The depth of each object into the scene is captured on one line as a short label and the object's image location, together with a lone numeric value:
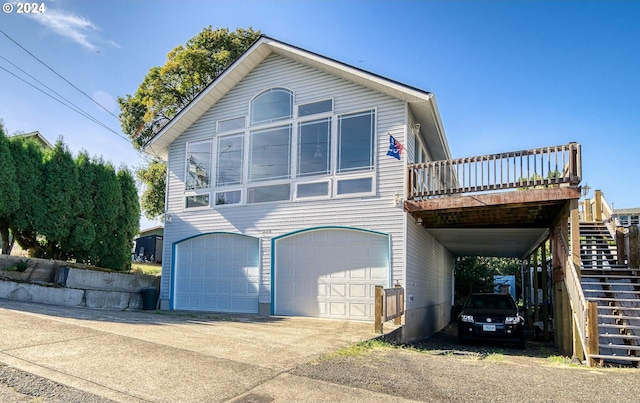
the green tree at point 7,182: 12.84
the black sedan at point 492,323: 11.48
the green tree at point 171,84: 23.11
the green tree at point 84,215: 14.89
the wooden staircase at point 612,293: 7.85
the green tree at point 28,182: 13.63
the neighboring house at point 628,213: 34.72
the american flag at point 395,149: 11.68
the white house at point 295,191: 11.89
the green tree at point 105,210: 15.93
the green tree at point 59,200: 14.14
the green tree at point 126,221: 16.72
